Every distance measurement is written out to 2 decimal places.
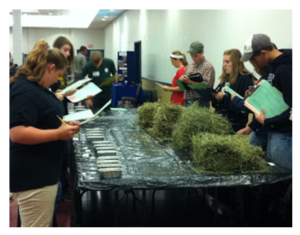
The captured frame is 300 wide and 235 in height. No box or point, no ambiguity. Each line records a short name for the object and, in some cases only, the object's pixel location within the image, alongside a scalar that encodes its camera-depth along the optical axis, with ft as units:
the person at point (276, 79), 7.35
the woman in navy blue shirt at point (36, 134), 5.85
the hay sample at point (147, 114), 12.48
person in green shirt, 20.36
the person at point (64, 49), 11.61
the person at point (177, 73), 15.76
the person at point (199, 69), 14.43
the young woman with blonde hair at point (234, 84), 10.92
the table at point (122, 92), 32.14
